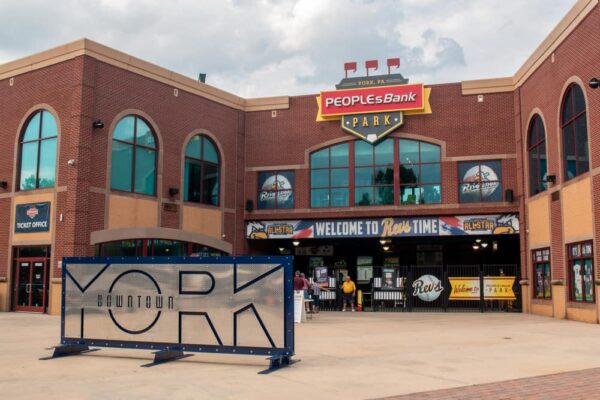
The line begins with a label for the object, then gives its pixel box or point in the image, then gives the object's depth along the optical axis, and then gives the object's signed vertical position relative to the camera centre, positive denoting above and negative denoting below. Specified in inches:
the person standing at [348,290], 1011.9 -31.8
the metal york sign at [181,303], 428.5 -24.0
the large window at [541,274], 973.8 -5.6
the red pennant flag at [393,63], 1192.2 +391.9
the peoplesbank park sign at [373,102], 1165.1 +314.2
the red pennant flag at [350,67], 1211.9 +390.9
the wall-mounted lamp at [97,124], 951.0 +219.3
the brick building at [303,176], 911.7 +160.9
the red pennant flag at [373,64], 1201.4 +392.4
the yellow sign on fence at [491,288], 1031.0 -29.3
